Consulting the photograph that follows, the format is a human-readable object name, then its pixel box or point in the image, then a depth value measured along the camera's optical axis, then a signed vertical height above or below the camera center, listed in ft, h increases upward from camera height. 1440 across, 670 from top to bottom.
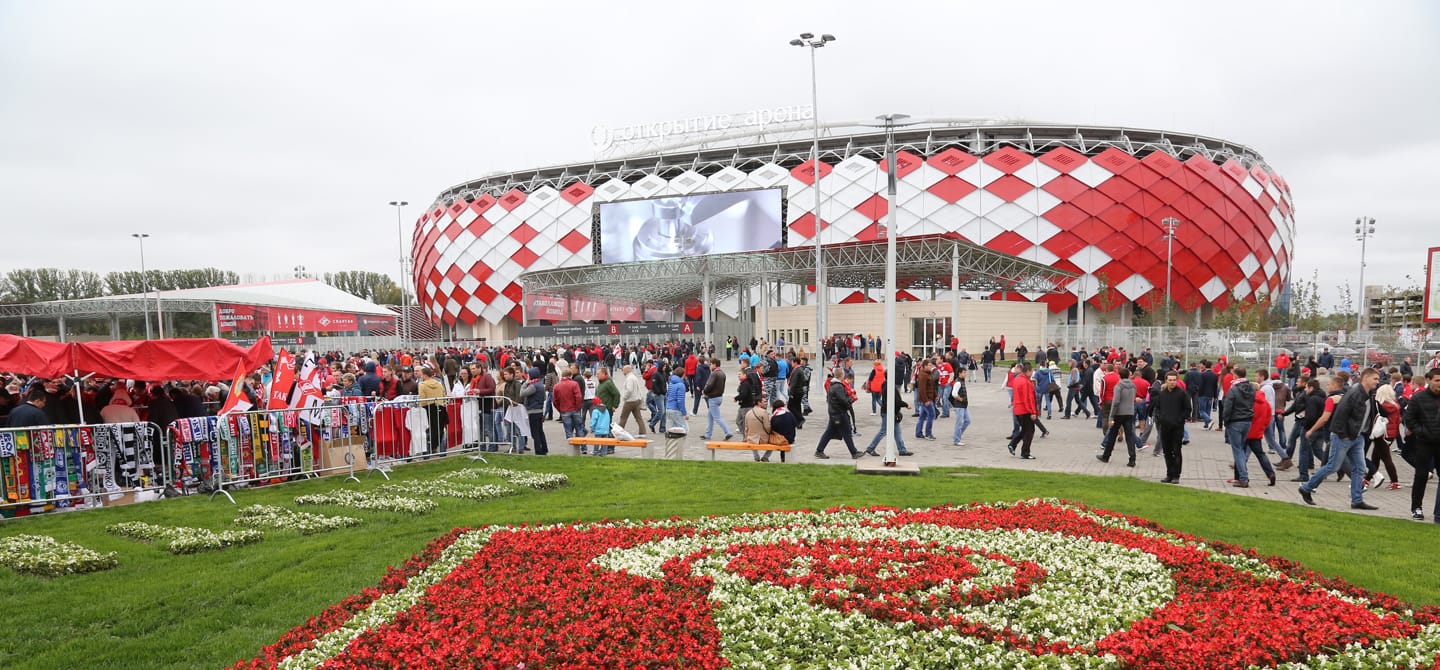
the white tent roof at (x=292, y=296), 160.43 +8.12
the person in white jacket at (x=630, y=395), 46.19 -4.75
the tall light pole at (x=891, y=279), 35.37 +1.70
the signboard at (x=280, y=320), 144.46 +2.11
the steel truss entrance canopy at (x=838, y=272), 125.80 +8.61
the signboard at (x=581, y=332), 145.18 -2.08
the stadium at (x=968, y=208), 187.11 +28.25
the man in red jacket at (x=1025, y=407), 39.40 -5.33
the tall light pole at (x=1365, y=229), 150.41 +14.51
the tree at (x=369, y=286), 353.10 +20.56
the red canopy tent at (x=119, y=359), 30.12 -1.01
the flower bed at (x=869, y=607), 13.94 -6.51
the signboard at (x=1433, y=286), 94.94 +1.52
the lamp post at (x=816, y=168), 59.21 +17.49
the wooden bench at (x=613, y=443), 40.28 -6.86
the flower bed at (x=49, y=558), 19.51 -6.03
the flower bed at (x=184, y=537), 21.89 -6.33
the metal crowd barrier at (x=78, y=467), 25.98 -4.94
